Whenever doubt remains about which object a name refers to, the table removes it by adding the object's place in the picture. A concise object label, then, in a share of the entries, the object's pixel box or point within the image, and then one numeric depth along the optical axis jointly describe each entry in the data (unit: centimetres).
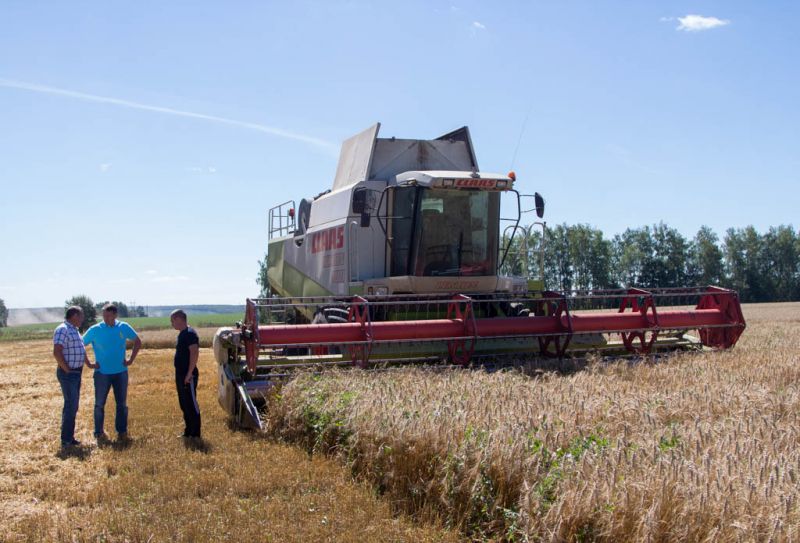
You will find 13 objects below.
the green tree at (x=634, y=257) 6825
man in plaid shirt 705
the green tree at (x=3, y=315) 11294
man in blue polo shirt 745
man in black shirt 704
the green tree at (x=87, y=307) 4621
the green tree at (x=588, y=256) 6669
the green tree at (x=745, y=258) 7231
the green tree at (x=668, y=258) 6788
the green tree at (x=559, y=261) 6619
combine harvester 784
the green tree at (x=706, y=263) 7050
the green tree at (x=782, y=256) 7412
